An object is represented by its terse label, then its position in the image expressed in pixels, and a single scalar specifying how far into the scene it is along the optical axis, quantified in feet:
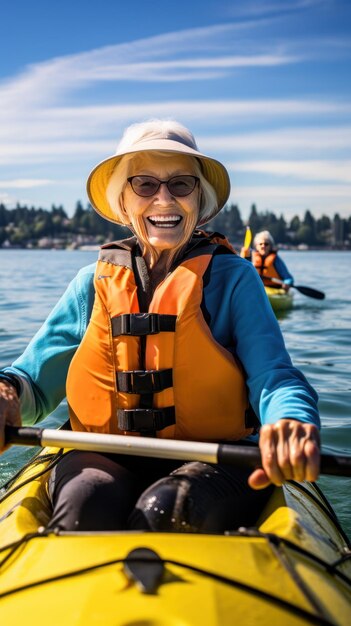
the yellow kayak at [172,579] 5.05
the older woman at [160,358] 6.61
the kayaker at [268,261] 38.83
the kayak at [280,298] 38.14
